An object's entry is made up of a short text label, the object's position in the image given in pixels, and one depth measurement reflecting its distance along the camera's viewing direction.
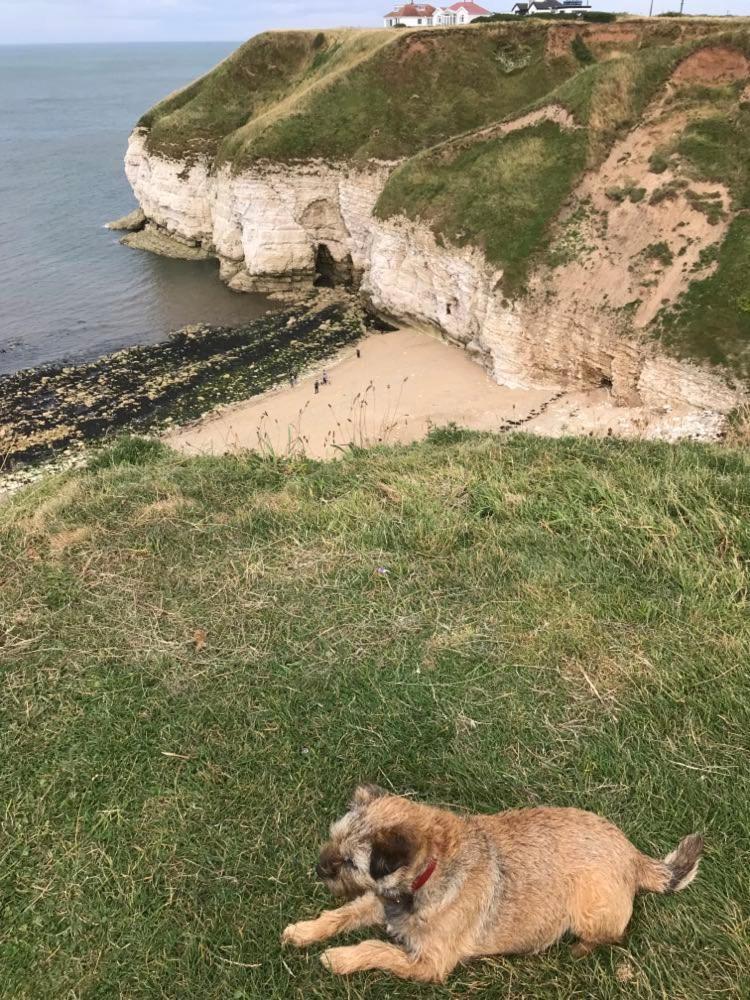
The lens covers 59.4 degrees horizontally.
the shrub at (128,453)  14.27
